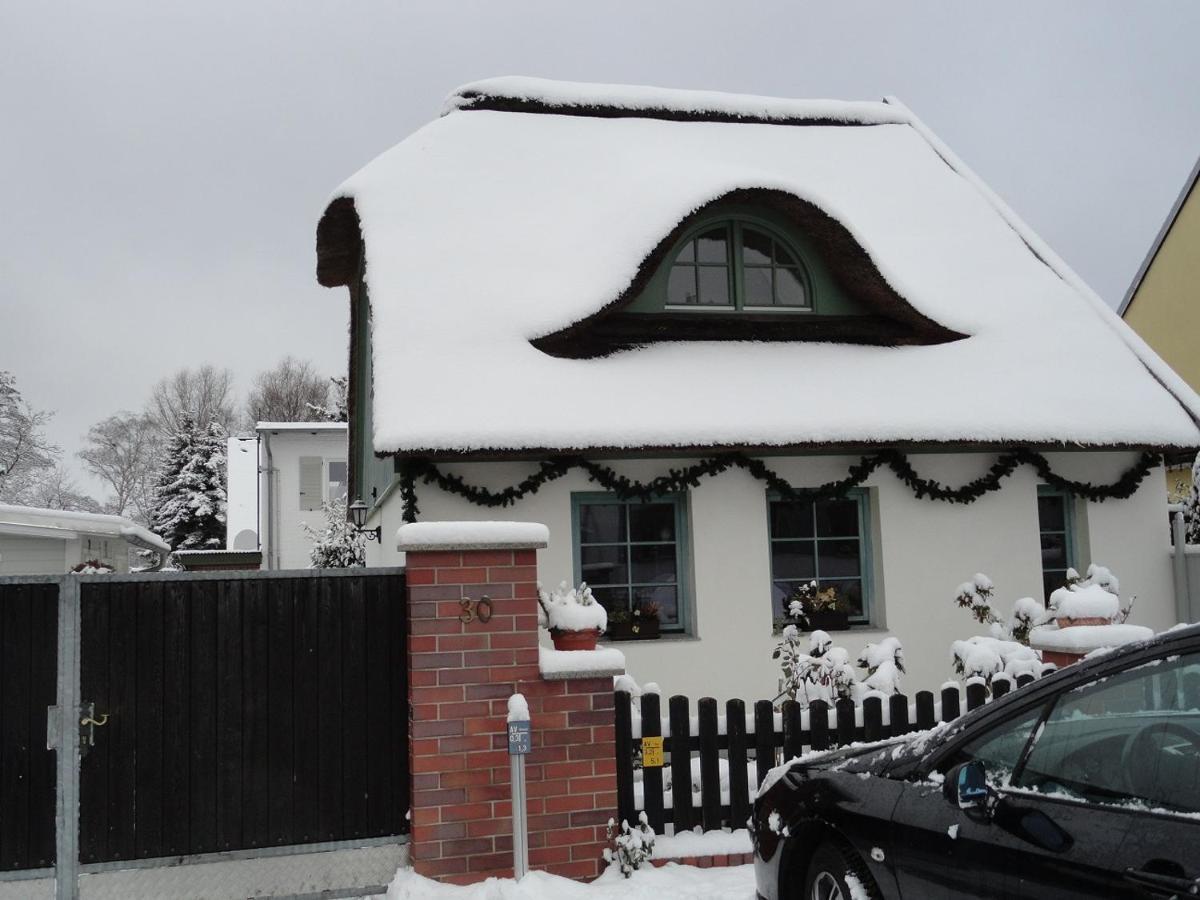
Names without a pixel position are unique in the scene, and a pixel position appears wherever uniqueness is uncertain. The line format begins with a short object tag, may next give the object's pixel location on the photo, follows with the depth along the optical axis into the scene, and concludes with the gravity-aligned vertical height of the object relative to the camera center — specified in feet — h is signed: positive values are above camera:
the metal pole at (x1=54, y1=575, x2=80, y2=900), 16.05 -3.40
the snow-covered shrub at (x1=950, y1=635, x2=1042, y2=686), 22.29 -3.11
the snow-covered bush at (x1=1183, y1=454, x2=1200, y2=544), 43.62 +0.17
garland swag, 29.30 +1.40
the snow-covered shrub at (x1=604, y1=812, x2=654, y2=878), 17.80 -5.57
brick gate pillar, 17.04 -3.12
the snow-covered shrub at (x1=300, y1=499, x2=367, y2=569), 73.67 -0.61
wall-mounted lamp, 47.01 +0.87
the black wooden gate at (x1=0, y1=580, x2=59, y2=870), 16.06 -2.79
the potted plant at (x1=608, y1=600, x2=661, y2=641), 31.12 -2.87
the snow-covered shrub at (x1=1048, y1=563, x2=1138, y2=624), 22.47 -1.88
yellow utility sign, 18.86 -4.12
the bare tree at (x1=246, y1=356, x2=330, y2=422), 191.62 +27.08
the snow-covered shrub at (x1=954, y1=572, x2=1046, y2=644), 28.99 -2.62
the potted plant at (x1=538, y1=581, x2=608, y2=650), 18.65 -1.65
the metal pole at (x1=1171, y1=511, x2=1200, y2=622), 35.19 -2.08
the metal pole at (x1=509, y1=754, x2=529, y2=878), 16.67 -4.67
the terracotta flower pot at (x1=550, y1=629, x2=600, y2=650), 18.81 -2.00
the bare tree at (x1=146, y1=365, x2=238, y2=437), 184.65 +25.48
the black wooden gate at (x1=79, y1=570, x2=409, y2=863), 16.51 -2.85
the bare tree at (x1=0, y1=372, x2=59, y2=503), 122.42 +12.36
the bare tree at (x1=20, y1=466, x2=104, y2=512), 151.23 +7.77
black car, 9.35 -2.86
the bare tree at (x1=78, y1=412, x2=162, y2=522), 176.04 +13.62
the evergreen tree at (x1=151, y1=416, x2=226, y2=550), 140.26 +6.24
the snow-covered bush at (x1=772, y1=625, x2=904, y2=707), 22.98 -3.34
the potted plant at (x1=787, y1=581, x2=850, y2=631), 32.40 -2.75
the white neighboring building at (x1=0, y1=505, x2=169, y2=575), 58.95 +0.45
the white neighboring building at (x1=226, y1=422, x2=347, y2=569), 96.43 +5.55
